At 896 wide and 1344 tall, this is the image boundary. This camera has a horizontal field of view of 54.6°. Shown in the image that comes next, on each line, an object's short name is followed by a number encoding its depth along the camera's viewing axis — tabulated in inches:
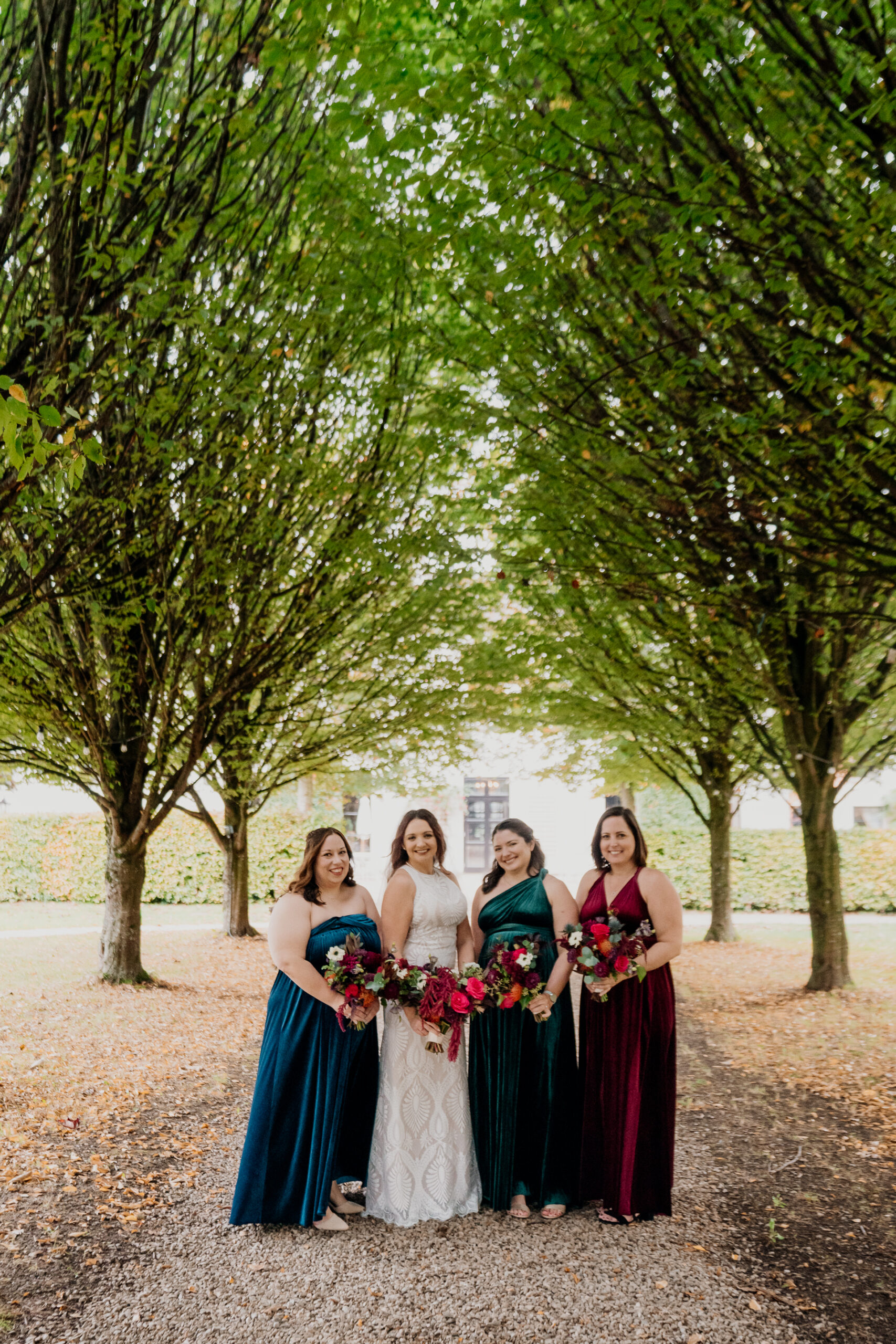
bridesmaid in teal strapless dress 180.1
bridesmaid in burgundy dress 185.2
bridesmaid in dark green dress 189.9
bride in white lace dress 185.3
